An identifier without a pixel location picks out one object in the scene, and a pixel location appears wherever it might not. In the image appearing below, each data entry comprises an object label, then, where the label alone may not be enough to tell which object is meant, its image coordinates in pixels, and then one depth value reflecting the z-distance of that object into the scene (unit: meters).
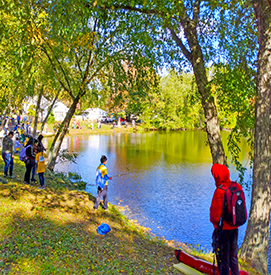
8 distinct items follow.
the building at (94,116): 52.98
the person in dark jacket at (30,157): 8.76
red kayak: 5.37
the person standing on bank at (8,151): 9.56
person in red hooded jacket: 4.34
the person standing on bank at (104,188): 8.23
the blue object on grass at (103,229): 6.93
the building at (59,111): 46.78
